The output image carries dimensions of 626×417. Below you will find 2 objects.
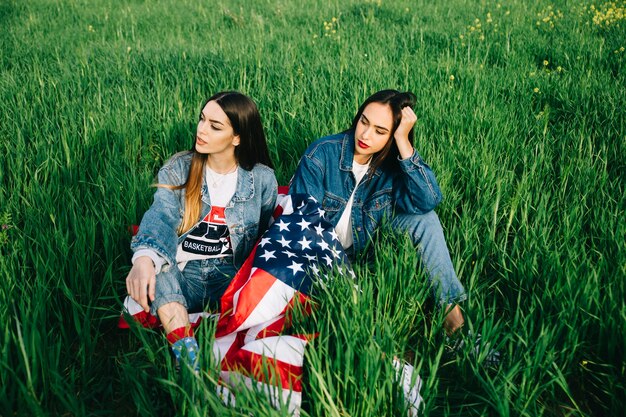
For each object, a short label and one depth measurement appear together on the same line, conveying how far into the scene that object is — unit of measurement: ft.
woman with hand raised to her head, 6.98
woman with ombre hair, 6.69
